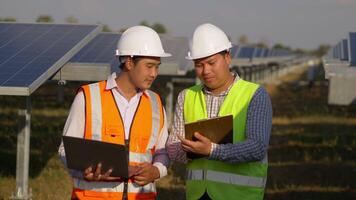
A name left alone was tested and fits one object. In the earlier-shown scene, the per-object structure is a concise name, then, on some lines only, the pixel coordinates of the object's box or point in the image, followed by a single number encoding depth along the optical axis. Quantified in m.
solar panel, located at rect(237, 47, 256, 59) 25.33
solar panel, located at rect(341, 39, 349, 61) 10.54
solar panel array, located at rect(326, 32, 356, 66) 8.15
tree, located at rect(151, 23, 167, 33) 64.72
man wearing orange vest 4.22
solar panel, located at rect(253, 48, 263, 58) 30.53
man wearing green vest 4.24
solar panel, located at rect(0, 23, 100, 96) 6.71
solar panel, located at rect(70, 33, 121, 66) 9.27
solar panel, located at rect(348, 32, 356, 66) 8.04
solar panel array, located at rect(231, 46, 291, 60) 22.95
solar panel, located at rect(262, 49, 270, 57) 37.47
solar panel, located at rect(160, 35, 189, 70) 12.80
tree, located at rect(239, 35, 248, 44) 111.94
